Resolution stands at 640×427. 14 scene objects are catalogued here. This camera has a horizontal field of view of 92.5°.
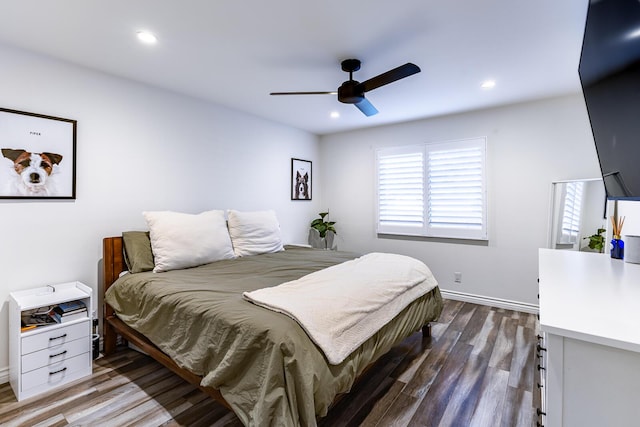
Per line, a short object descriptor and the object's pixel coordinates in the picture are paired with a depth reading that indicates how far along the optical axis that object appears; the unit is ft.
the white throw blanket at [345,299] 5.25
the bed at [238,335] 4.60
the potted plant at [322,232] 16.01
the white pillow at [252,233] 10.88
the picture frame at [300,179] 15.42
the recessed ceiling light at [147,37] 6.85
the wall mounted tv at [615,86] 3.42
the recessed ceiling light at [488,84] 9.62
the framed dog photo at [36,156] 7.29
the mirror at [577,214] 9.64
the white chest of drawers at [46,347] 6.66
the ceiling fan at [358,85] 7.20
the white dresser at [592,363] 2.77
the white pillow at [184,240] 8.58
